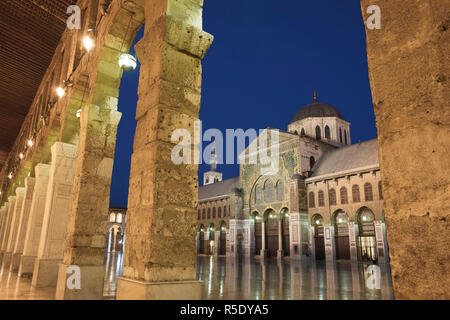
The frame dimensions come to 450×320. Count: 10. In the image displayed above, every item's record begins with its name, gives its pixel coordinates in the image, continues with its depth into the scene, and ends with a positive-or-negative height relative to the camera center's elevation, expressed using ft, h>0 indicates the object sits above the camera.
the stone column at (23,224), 39.29 +1.19
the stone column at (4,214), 63.72 +3.87
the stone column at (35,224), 31.91 +0.95
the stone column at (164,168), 11.21 +2.72
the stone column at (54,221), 24.90 +1.00
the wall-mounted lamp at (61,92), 29.25 +13.35
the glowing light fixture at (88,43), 24.29 +15.00
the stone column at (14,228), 45.32 +0.73
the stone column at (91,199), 18.01 +2.17
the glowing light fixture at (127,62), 19.21 +10.73
